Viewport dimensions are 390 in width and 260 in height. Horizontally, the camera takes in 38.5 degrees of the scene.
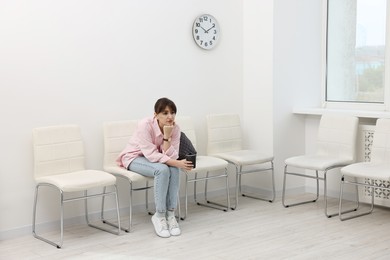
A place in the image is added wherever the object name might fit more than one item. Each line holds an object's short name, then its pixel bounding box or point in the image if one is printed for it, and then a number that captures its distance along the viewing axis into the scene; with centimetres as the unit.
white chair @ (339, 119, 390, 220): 447
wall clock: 524
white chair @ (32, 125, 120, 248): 406
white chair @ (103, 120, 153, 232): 457
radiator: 493
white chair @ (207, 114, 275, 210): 507
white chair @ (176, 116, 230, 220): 474
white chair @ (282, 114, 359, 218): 486
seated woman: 428
